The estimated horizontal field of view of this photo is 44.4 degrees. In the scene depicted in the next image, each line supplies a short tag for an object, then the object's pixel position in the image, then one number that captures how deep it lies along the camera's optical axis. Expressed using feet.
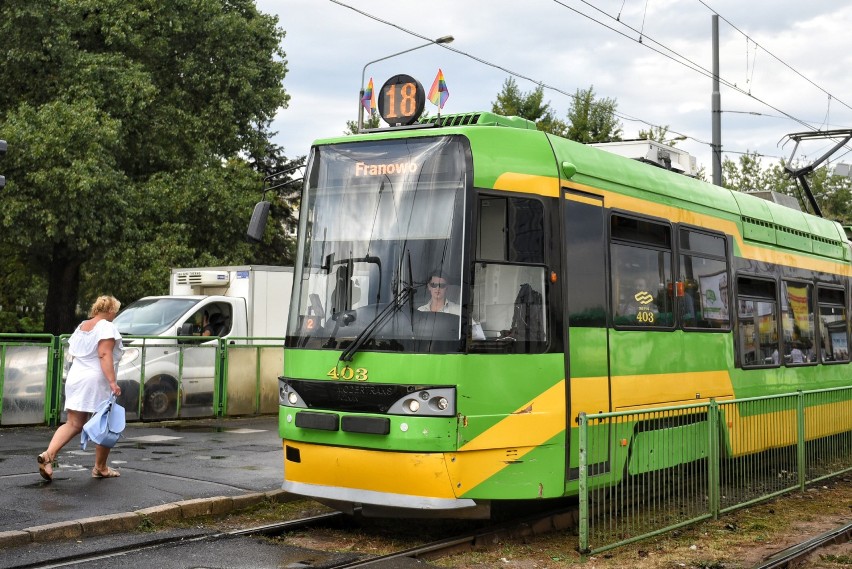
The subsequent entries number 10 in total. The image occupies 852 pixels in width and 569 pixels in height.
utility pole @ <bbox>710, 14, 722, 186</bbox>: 73.72
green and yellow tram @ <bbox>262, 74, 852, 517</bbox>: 26.89
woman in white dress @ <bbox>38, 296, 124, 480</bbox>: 34.22
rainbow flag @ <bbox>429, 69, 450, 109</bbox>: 35.12
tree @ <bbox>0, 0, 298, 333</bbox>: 87.10
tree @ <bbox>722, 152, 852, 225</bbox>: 176.96
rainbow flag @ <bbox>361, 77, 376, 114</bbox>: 35.21
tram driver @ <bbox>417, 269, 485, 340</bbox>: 27.27
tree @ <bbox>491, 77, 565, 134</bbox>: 137.28
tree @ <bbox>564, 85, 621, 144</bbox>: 132.98
